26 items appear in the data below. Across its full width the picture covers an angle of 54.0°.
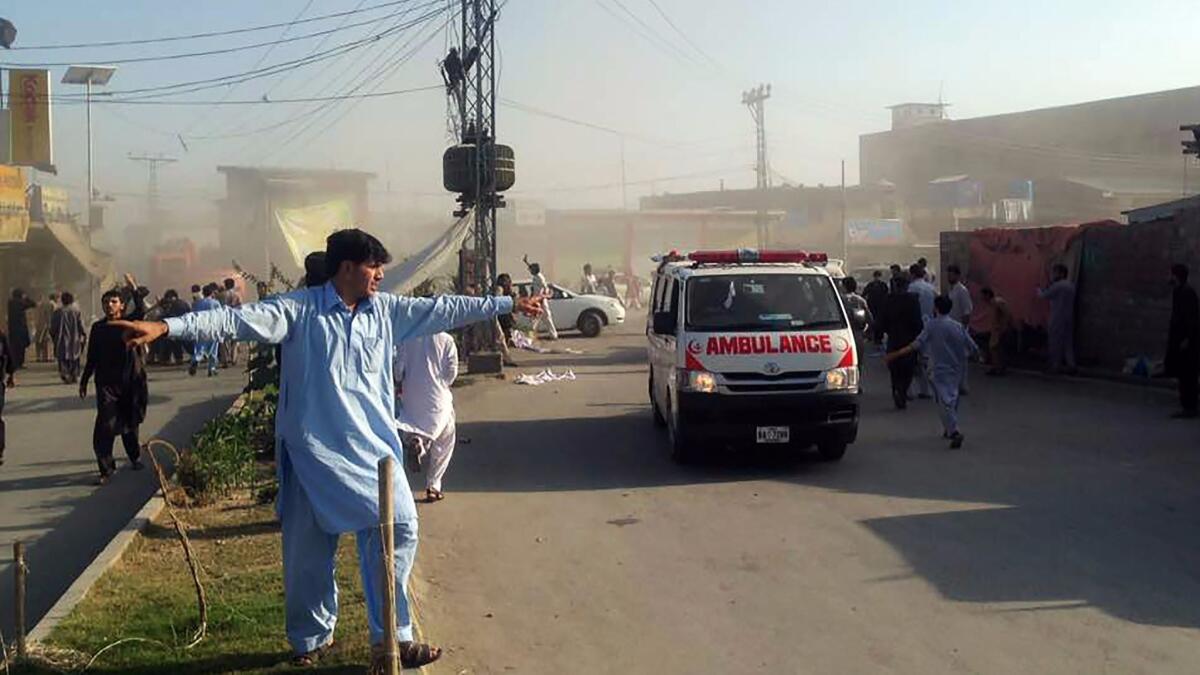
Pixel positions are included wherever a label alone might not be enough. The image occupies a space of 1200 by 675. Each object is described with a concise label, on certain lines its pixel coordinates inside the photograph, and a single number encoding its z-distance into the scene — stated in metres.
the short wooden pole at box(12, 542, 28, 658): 5.52
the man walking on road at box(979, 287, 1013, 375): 18.31
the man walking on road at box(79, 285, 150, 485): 11.24
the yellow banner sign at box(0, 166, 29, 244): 26.55
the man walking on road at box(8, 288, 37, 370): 22.97
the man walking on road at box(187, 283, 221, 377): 22.57
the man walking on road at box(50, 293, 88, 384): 21.73
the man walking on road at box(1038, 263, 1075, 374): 17.50
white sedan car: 30.83
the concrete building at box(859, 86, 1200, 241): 52.03
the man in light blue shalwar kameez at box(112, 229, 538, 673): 5.07
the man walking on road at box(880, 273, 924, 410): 14.52
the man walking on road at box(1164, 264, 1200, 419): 13.02
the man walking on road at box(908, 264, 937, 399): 16.19
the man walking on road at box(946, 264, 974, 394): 17.97
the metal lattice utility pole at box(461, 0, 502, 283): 20.33
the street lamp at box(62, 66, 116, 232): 37.69
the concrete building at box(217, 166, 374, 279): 53.47
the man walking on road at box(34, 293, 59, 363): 26.73
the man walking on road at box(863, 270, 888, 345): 19.86
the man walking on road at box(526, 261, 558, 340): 26.91
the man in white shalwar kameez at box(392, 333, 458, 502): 9.59
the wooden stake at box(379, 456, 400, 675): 4.73
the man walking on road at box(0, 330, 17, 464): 12.43
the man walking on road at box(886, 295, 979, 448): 11.73
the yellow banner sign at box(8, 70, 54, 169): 29.72
